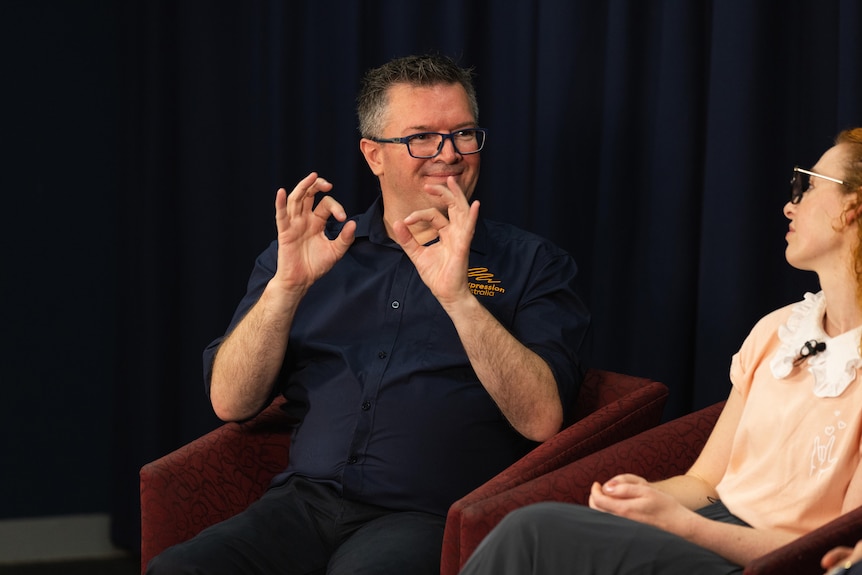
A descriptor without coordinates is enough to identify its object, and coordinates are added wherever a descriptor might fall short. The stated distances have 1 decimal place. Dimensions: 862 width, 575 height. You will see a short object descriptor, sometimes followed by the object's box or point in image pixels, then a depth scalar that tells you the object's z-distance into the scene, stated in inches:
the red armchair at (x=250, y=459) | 178.5
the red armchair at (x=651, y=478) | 162.6
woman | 166.5
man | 179.1
